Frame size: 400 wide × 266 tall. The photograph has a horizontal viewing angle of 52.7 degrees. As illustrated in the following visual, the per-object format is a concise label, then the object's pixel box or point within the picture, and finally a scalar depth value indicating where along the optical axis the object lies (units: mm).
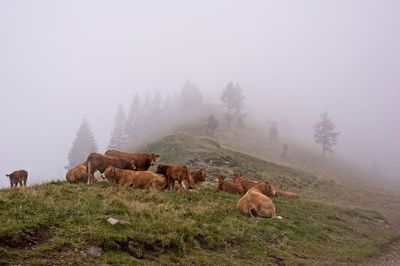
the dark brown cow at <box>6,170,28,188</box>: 22391
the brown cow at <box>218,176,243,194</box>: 21891
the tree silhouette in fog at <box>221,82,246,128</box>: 96000
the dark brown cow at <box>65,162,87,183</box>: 19688
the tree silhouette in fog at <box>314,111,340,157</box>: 84125
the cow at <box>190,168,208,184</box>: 23431
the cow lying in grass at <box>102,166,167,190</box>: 18047
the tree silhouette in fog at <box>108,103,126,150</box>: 92212
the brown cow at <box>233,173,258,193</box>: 22825
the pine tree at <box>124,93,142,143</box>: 99250
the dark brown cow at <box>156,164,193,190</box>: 19359
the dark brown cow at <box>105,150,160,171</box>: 21703
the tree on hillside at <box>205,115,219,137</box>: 68562
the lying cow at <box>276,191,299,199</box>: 24594
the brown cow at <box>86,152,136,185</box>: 18781
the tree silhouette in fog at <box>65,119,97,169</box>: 75938
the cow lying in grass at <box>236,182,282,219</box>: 16219
